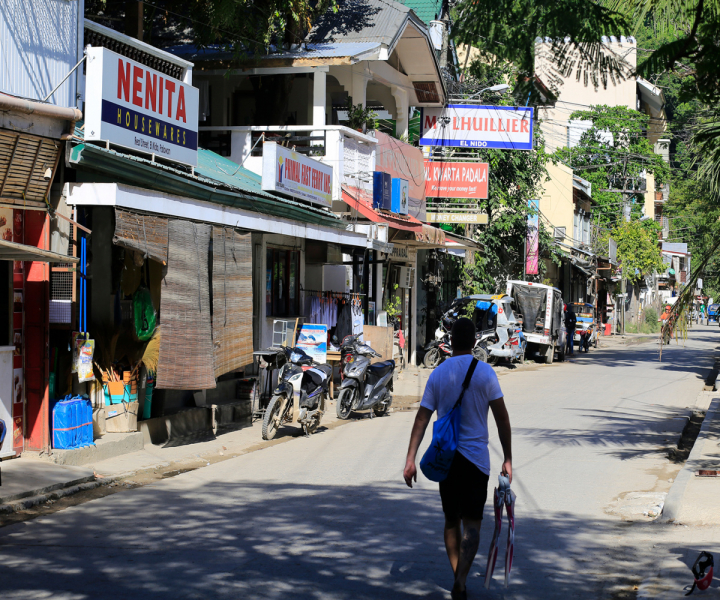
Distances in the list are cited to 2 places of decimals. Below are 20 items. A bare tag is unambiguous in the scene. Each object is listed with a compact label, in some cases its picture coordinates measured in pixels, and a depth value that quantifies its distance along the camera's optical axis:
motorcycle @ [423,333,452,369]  24.17
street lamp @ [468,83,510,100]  23.59
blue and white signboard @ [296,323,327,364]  15.53
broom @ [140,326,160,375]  10.52
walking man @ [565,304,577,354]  33.41
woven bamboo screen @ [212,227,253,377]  11.45
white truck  28.50
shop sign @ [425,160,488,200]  22.84
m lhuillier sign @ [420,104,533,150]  21.80
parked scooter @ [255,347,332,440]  12.07
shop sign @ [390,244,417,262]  21.92
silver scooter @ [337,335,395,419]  14.00
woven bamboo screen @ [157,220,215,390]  10.42
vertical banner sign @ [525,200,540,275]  31.83
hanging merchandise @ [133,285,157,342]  10.50
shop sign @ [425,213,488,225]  22.81
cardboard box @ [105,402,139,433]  10.32
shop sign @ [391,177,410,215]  20.75
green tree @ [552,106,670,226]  59.56
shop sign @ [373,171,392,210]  19.72
